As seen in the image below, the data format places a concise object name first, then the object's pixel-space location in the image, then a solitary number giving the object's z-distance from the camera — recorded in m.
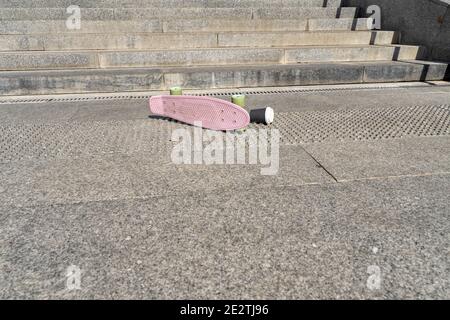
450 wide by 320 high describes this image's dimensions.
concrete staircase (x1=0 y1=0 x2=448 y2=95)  5.55
